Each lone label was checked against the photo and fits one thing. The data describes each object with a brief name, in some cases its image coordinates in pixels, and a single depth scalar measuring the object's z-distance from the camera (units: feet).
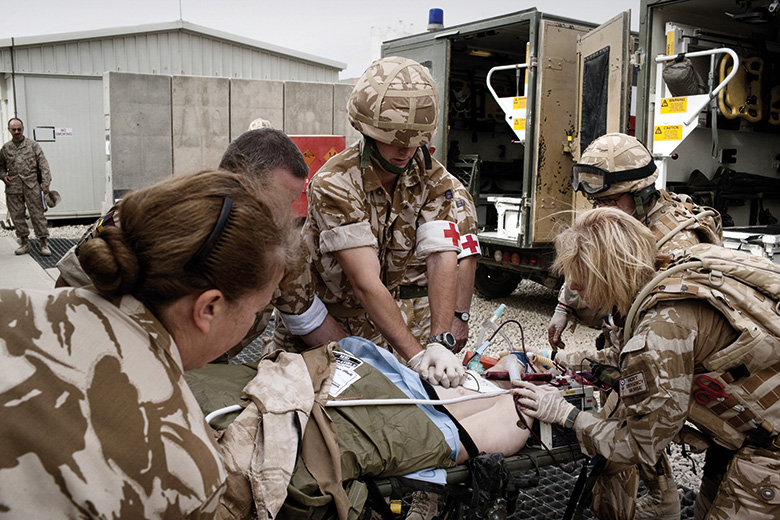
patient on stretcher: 5.70
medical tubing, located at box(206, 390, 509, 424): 6.11
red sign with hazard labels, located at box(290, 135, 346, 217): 29.81
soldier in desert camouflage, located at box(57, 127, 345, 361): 8.33
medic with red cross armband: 8.05
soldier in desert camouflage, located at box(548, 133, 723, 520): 10.43
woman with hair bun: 3.30
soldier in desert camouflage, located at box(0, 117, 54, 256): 31.40
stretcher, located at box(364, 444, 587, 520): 6.40
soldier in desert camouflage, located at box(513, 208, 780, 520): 6.47
